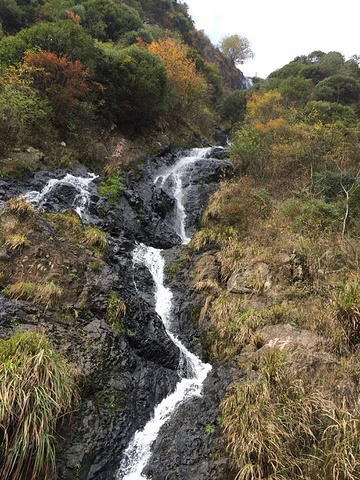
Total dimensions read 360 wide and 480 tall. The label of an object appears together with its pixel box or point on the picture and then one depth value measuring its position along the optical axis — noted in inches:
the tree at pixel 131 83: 600.1
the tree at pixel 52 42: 483.8
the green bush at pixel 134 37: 920.4
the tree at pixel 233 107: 1180.5
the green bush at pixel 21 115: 414.3
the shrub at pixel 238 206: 446.9
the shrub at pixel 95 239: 350.0
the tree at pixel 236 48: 1918.1
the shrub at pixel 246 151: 589.5
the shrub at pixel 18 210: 297.4
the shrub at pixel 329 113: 713.6
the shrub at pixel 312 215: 394.0
